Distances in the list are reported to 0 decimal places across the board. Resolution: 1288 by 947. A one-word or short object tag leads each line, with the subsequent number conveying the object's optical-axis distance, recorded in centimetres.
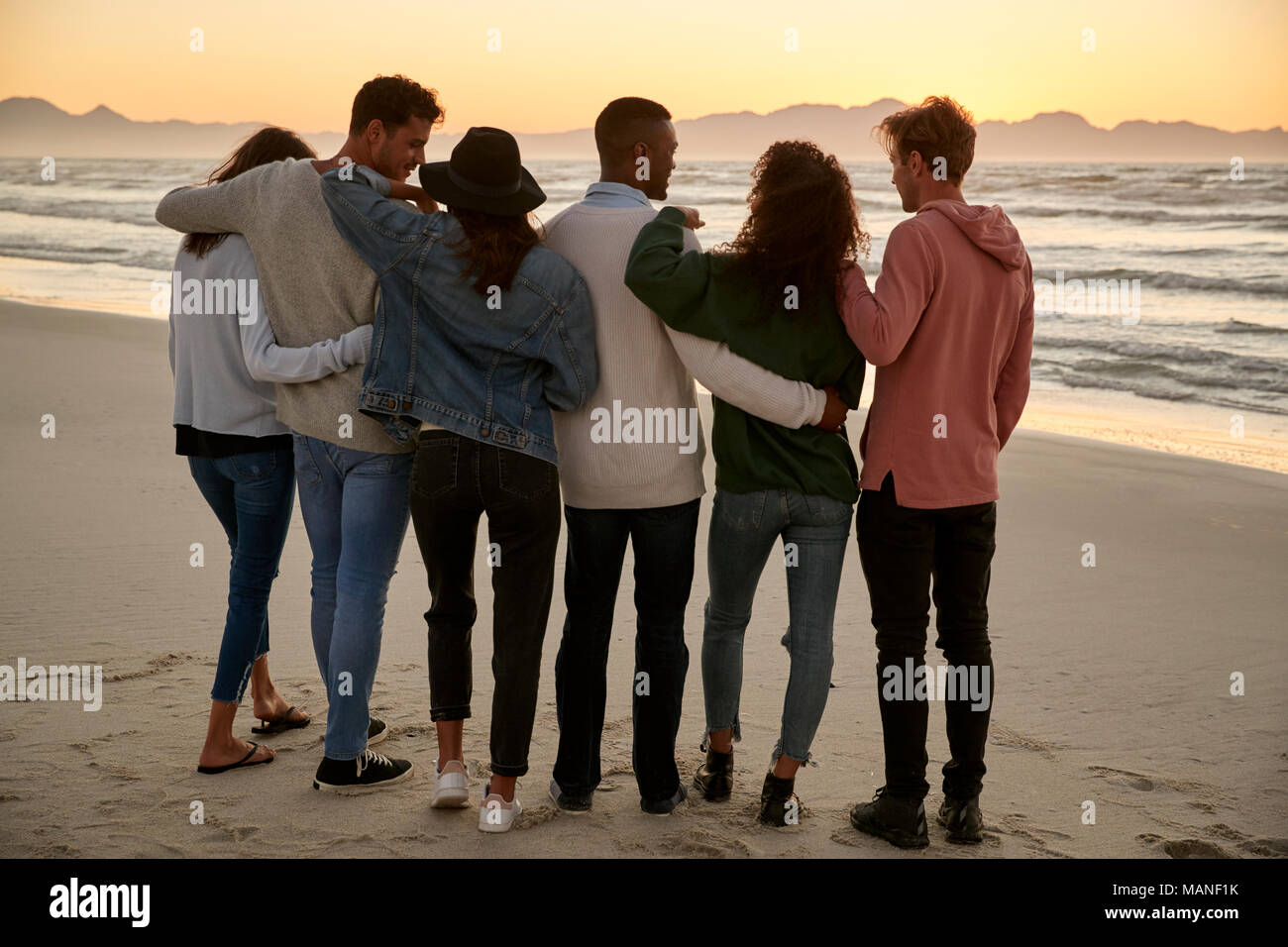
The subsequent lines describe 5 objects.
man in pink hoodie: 287
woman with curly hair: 284
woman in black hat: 282
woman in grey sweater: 307
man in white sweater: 292
